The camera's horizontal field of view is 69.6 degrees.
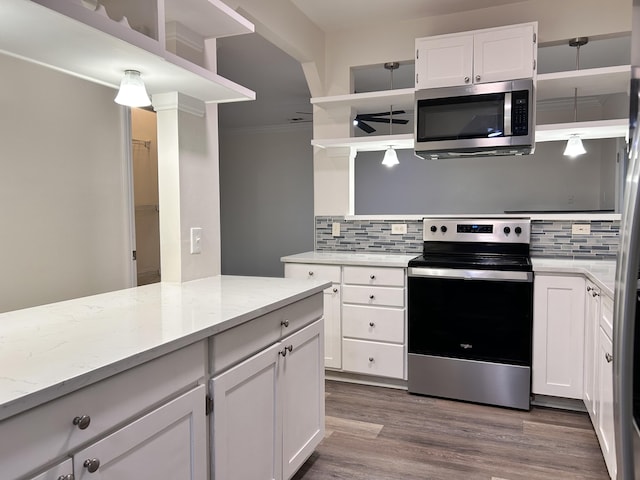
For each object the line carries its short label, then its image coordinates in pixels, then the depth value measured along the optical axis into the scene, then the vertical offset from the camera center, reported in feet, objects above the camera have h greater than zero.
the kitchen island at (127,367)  2.85 -1.19
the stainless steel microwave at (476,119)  9.34 +2.03
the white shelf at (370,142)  10.85 +1.78
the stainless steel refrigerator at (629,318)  2.02 -0.47
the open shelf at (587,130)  9.15 +1.76
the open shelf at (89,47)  3.80 +1.66
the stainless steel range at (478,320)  9.10 -2.15
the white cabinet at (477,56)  9.44 +3.38
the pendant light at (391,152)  11.76 +1.65
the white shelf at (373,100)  10.61 +2.78
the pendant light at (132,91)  5.21 +1.43
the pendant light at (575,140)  10.11 +1.66
